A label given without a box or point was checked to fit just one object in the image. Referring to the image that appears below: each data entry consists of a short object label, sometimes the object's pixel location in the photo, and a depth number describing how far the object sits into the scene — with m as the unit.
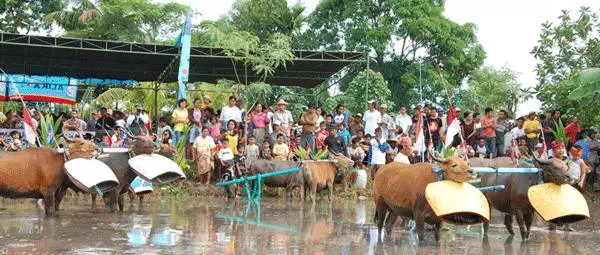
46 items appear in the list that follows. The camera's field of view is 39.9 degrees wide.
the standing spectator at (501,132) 21.15
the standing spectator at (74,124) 19.23
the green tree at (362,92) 34.28
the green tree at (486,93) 38.81
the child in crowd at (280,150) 20.33
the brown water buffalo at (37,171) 13.68
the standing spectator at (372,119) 21.78
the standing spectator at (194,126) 20.83
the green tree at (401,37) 38.34
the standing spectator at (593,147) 20.69
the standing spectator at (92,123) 20.55
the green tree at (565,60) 21.88
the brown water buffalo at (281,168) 19.30
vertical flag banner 21.41
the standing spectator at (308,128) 20.73
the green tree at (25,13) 36.28
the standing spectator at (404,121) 21.67
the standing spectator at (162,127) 20.34
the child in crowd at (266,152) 20.35
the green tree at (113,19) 34.97
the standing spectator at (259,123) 21.11
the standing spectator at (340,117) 21.81
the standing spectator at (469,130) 21.03
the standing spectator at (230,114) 21.09
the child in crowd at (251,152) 19.52
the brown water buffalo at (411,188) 10.98
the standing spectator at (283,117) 21.23
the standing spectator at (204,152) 19.86
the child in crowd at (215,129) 20.56
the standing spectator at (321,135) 20.83
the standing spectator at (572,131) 20.88
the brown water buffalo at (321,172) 19.05
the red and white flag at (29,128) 15.52
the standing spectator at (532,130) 20.59
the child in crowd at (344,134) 20.86
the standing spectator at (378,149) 20.56
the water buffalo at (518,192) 11.65
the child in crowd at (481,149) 20.43
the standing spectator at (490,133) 20.92
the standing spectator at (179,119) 20.72
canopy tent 21.64
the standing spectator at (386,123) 21.31
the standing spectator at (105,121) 20.28
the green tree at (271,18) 40.78
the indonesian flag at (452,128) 15.01
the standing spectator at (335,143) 20.22
